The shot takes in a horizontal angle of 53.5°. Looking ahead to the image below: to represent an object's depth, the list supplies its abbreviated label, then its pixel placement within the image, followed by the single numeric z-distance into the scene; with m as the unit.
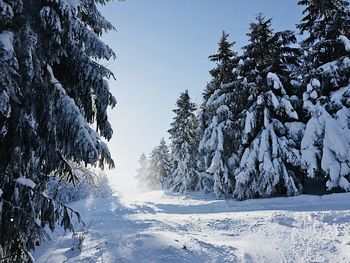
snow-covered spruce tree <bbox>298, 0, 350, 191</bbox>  17.91
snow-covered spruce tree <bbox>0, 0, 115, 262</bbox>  6.05
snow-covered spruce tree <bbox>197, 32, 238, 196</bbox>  23.91
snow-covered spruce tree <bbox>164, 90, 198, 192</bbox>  33.84
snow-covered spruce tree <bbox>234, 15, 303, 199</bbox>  19.62
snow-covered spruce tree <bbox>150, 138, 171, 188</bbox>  49.97
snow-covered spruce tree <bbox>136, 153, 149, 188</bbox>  63.57
